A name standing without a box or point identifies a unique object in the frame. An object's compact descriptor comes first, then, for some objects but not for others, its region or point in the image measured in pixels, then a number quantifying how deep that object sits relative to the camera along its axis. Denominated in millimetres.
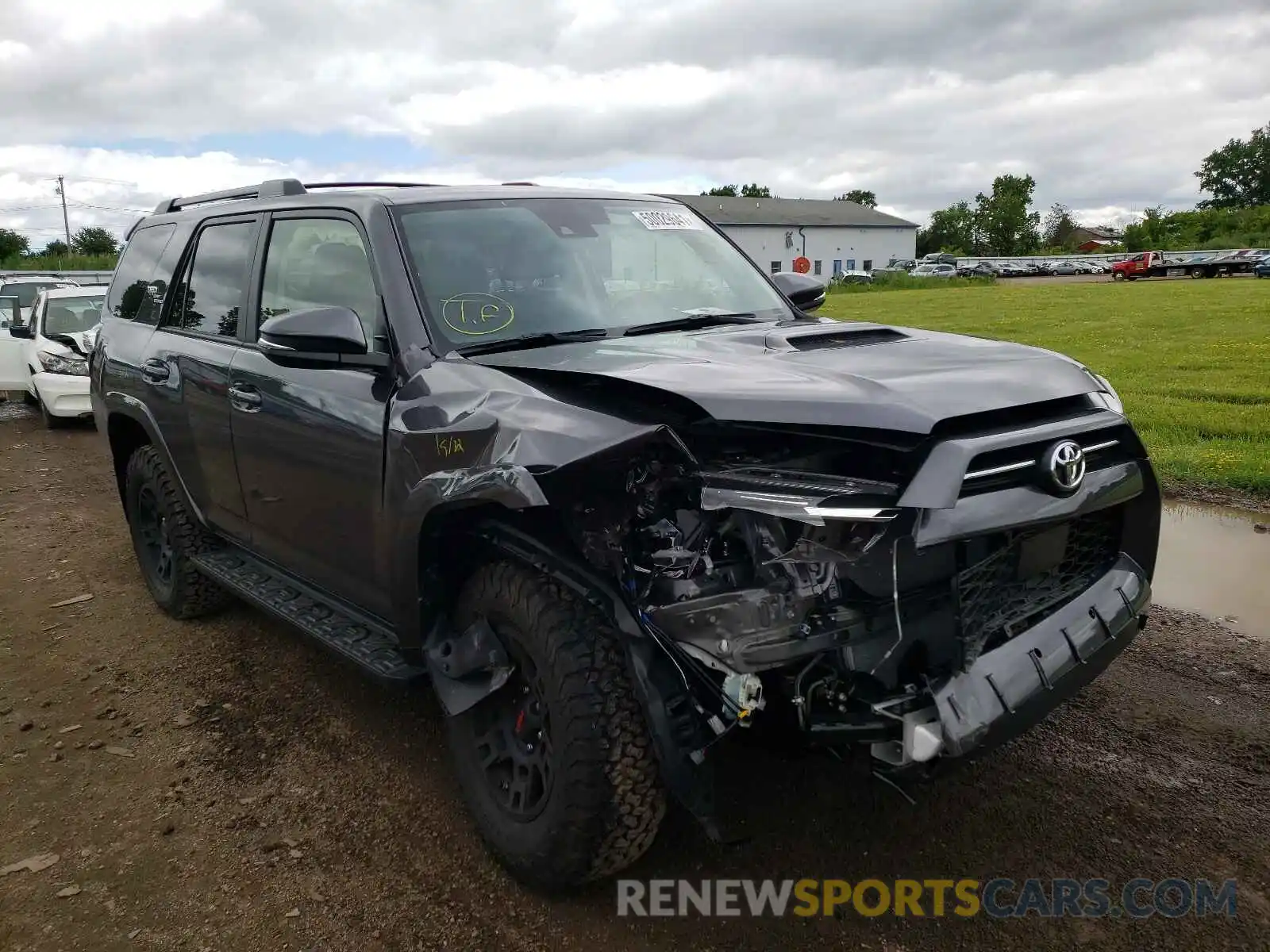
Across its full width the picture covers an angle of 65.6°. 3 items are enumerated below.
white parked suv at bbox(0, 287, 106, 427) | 11727
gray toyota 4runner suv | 2365
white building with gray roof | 79000
